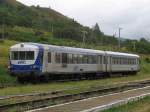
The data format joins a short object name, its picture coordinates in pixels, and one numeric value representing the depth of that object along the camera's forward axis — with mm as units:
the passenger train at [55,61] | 35250
